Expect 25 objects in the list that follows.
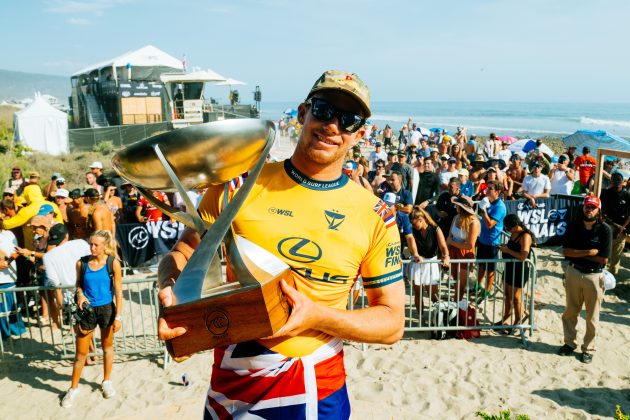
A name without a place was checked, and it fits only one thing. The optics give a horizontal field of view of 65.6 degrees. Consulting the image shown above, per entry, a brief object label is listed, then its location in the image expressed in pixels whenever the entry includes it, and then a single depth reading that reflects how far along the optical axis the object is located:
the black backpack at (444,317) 6.90
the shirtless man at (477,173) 10.84
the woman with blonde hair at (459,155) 13.80
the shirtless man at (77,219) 8.20
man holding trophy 1.92
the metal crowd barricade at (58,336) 6.36
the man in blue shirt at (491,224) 7.87
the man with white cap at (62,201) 8.67
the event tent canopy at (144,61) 29.64
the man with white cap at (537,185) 11.05
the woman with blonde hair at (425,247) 7.28
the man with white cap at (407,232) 7.28
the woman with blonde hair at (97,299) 5.46
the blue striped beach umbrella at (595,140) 18.42
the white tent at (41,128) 25.20
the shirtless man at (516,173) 12.19
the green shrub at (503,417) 3.12
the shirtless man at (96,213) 7.87
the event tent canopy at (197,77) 27.06
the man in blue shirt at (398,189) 8.74
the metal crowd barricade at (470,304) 6.84
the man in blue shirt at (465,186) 9.93
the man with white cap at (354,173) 10.26
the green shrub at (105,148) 23.67
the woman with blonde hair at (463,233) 7.44
